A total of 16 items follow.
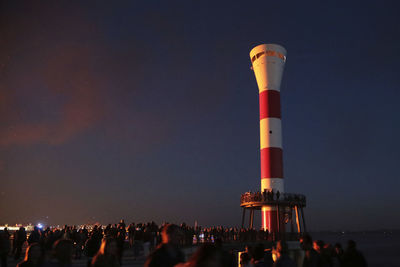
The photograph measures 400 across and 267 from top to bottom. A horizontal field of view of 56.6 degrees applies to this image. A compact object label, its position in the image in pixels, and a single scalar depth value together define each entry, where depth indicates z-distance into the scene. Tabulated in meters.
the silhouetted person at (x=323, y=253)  7.62
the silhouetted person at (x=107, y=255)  5.36
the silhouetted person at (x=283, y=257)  6.55
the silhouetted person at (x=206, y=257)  3.43
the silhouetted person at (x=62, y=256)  4.94
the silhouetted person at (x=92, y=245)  13.34
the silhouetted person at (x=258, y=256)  7.70
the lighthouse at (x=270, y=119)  34.30
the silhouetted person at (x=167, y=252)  4.64
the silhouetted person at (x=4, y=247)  12.90
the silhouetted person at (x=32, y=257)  5.00
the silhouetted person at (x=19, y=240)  17.11
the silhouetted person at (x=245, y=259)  8.91
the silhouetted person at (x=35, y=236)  17.90
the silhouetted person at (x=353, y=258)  8.09
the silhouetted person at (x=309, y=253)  7.35
